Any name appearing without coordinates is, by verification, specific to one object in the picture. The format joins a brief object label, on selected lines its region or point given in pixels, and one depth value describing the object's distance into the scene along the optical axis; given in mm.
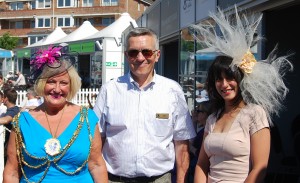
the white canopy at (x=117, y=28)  15711
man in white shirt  2984
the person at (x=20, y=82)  19588
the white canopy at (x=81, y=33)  19656
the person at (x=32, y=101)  9586
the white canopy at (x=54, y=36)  23145
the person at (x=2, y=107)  8070
